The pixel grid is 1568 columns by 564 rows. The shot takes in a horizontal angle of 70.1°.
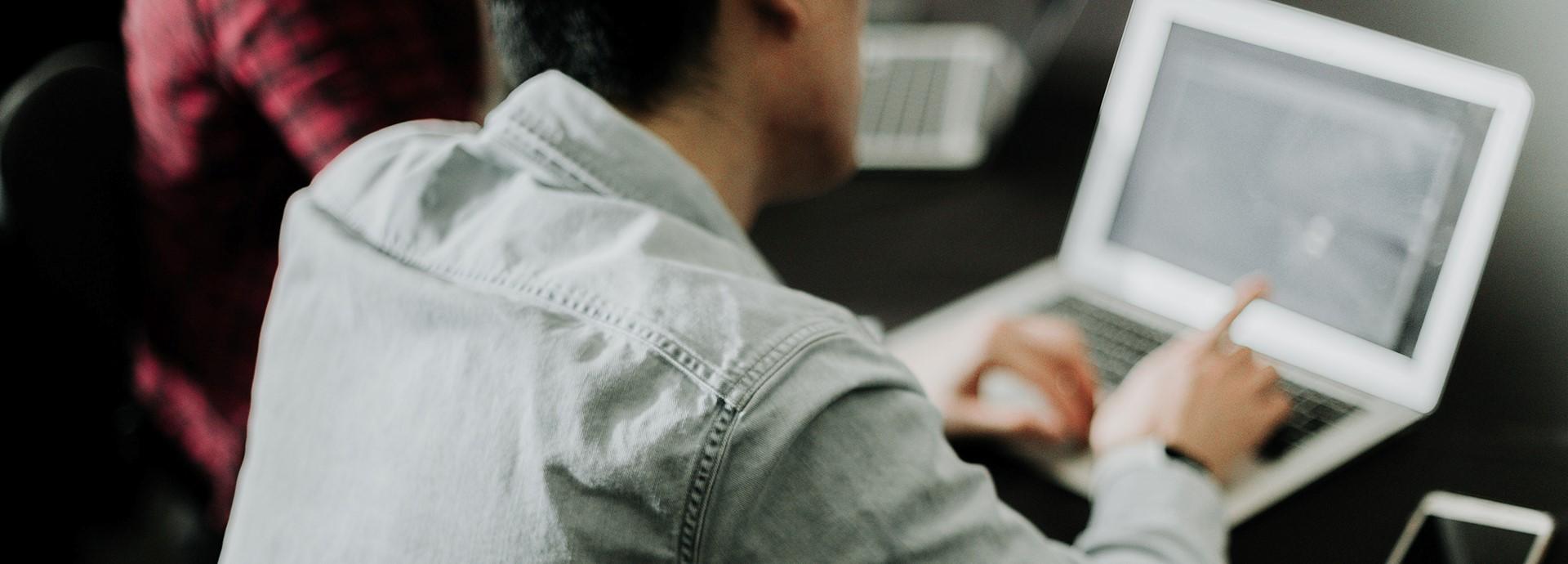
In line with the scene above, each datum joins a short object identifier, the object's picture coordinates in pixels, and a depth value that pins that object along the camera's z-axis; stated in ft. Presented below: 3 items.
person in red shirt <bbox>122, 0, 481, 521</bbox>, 3.09
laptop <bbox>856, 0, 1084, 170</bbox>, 4.17
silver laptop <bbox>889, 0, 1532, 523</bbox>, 2.66
